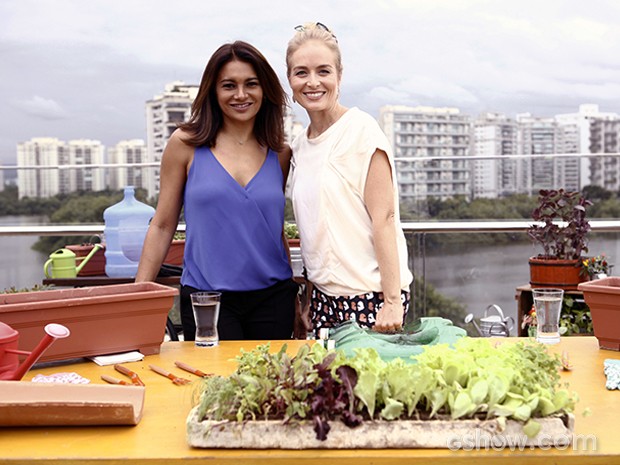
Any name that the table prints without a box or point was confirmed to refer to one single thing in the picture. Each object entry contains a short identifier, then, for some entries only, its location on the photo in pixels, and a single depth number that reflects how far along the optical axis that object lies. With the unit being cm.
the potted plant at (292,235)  388
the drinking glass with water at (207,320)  200
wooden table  126
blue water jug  417
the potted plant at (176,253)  422
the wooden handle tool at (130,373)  170
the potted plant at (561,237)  437
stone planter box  127
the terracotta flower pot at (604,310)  190
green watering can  416
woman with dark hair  233
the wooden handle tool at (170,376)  169
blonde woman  222
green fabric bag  172
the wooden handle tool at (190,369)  175
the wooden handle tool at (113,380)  168
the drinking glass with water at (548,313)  198
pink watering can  156
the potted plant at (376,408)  127
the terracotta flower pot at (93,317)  182
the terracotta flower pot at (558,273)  442
